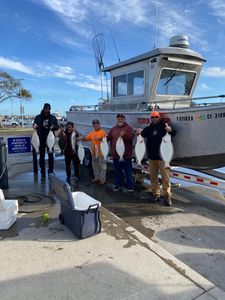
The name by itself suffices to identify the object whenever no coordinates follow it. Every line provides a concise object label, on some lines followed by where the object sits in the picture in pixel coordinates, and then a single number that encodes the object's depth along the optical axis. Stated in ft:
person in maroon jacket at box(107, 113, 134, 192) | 15.84
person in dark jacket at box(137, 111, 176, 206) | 14.02
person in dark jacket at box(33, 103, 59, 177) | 18.71
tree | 108.70
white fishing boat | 13.85
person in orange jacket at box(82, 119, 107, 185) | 17.65
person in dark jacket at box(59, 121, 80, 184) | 18.50
